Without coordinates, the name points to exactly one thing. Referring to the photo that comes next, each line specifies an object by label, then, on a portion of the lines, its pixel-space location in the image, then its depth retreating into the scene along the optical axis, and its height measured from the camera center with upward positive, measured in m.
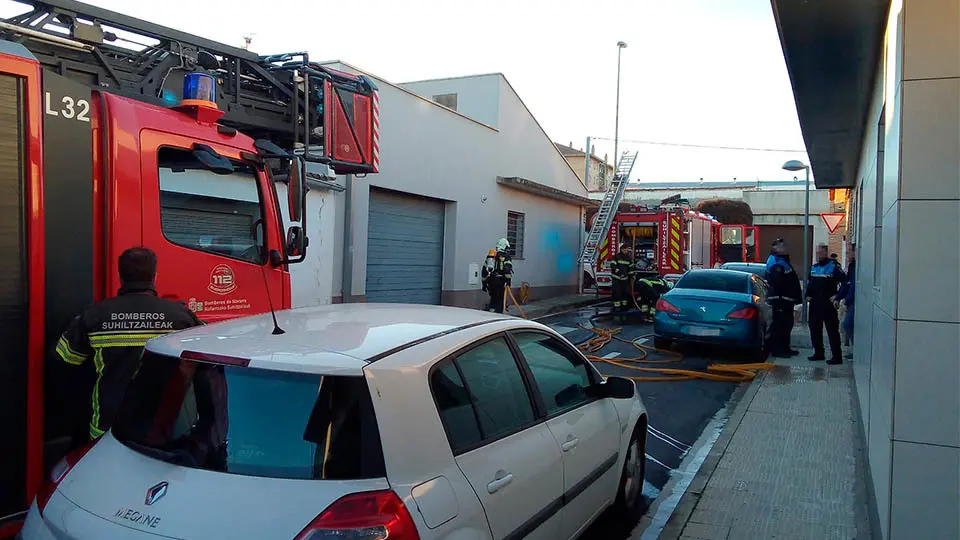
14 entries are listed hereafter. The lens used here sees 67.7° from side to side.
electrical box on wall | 17.36 -0.66
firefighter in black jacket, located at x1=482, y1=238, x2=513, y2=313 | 14.59 -0.52
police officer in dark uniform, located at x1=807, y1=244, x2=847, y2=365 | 10.13 -0.58
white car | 2.29 -0.72
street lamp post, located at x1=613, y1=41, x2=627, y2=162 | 31.93 +5.62
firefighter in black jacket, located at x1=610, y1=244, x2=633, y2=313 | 15.87 -0.62
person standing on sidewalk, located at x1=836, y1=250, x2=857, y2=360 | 10.15 -0.59
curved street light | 14.97 +1.83
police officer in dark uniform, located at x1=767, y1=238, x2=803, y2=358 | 11.05 -0.67
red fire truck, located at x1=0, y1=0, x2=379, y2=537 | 3.33 +0.38
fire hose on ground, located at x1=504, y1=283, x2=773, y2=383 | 9.44 -1.63
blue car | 10.52 -0.92
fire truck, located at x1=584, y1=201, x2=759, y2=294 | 18.56 +0.34
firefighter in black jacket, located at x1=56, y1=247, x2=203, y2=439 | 3.33 -0.43
